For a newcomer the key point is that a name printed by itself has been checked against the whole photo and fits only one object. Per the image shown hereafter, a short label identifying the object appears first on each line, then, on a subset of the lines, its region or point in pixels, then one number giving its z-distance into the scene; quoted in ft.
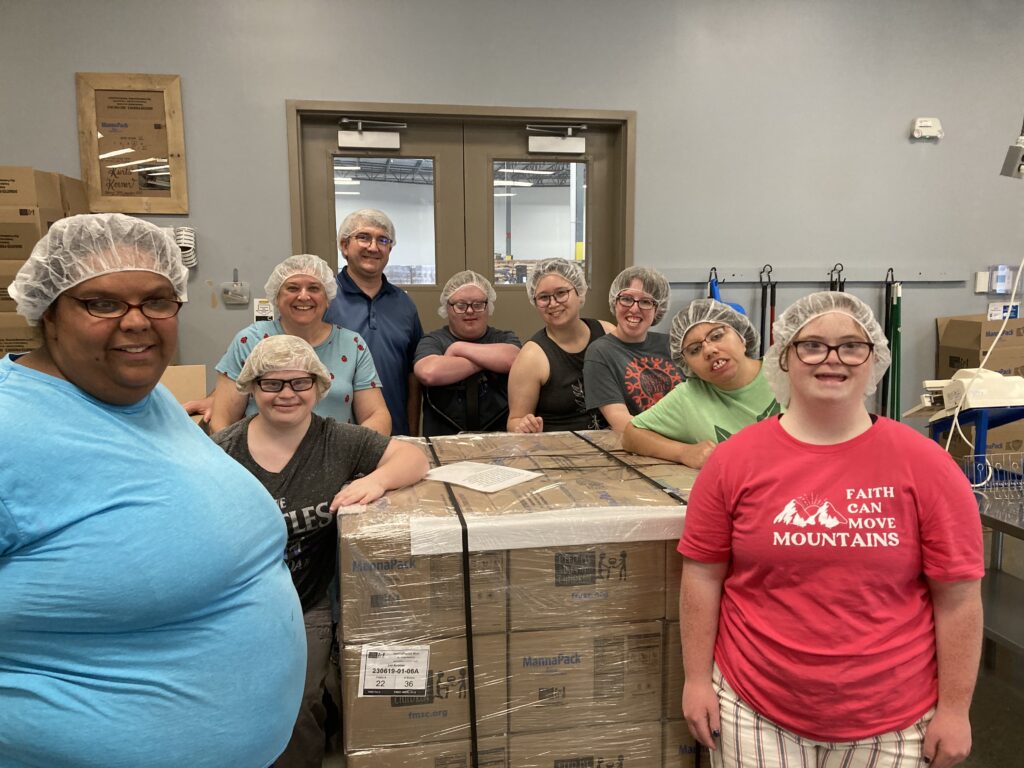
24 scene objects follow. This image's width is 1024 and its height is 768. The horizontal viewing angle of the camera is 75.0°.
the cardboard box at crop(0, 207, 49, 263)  9.16
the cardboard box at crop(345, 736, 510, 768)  4.60
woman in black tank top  7.77
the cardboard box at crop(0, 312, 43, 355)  9.12
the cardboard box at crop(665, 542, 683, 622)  4.73
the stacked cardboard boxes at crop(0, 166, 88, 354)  9.16
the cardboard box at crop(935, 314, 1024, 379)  12.42
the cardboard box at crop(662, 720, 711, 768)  4.91
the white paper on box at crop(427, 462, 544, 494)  5.26
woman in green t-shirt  5.60
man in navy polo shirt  8.71
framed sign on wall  10.74
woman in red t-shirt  3.70
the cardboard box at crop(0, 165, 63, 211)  9.15
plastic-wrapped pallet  4.50
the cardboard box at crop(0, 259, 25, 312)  9.20
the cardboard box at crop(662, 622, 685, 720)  4.79
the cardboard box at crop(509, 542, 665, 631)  4.59
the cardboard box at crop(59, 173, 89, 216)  10.11
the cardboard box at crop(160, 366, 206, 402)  10.48
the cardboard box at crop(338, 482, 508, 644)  4.45
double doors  11.81
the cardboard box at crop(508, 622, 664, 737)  4.68
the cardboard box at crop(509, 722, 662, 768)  4.78
